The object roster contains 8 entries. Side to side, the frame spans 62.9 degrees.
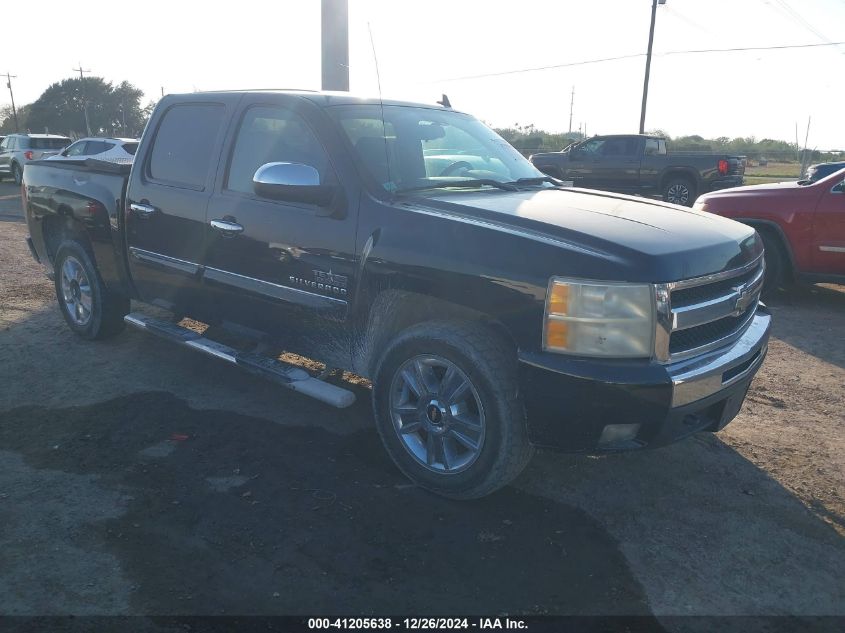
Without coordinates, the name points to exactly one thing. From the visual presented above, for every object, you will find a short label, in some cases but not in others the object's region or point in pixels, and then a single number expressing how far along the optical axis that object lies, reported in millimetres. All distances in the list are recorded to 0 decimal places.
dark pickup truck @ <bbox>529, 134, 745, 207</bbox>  16297
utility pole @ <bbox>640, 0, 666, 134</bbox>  29875
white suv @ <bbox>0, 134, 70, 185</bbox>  24000
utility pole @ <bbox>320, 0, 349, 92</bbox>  13125
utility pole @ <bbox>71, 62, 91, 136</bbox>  61931
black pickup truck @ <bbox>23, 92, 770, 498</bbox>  2873
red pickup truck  6973
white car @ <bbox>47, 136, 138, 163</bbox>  17580
